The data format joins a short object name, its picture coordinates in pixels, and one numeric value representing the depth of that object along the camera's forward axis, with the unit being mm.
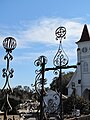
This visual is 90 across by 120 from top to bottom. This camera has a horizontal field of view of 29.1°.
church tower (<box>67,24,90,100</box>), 33399
